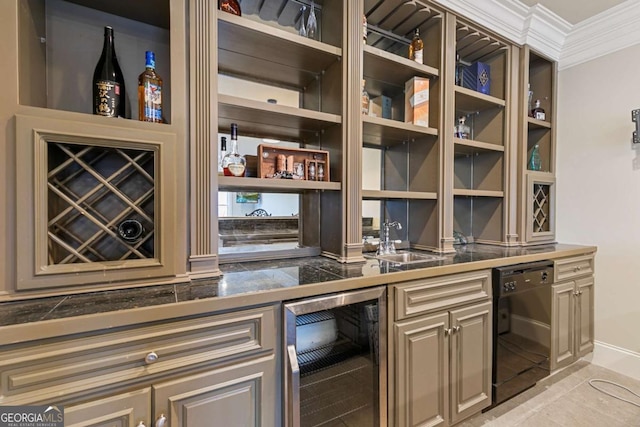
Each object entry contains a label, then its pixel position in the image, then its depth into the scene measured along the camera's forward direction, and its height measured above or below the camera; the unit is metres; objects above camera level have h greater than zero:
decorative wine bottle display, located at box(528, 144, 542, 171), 2.48 +0.44
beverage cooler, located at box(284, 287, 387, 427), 1.16 -0.66
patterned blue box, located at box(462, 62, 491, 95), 2.19 +1.05
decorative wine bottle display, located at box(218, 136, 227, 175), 1.50 +0.34
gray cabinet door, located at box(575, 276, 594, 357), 2.12 -0.81
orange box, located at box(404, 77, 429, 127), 1.88 +0.73
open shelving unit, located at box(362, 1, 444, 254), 1.76 +0.53
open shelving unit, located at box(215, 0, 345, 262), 1.36 +0.72
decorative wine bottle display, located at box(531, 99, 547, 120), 2.46 +0.85
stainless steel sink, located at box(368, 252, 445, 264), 1.83 -0.31
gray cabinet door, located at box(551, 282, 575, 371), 1.94 -0.82
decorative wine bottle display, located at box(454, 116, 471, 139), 2.30 +0.67
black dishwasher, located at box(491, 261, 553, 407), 1.66 -0.73
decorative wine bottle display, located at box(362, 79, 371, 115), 1.78 +0.69
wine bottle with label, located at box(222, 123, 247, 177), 1.42 +0.25
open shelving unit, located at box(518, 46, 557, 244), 2.25 +0.50
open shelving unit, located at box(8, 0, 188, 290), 0.93 +0.21
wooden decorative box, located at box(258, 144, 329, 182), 1.50 +0.26
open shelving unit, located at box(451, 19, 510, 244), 2.11 +0.50
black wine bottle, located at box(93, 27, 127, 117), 1.09 +0.50
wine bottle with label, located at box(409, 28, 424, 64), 1.87 +1.08
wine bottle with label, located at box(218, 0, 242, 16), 1.34 +0.99
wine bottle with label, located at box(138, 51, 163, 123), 1.14 +0.48
